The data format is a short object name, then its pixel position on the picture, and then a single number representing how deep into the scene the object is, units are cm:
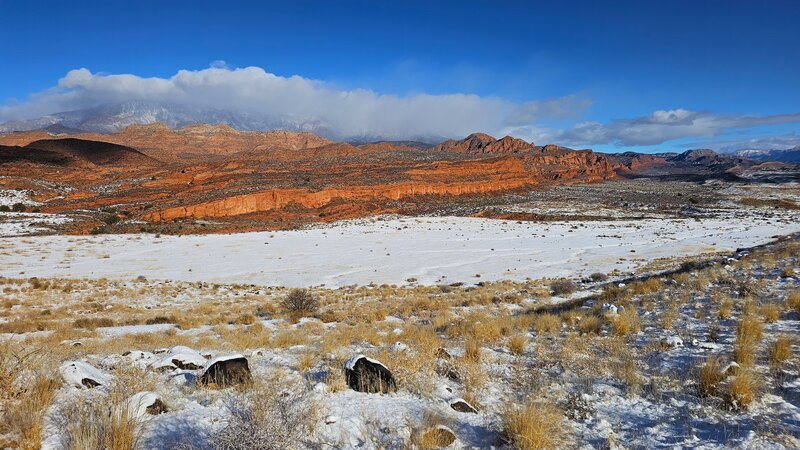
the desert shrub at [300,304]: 1280
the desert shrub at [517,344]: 660
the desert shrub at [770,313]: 707
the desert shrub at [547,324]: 817
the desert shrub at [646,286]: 1197
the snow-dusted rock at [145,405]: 374
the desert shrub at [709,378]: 445
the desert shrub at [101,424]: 320
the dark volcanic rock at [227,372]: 473
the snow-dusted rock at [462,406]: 440
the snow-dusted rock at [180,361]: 543
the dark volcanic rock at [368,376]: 475
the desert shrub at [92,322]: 1103
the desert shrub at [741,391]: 413
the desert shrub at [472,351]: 609
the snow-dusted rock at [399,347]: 634
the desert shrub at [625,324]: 730
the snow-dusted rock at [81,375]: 443
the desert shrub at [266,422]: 315
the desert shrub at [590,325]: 775
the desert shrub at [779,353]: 511
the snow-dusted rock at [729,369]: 462
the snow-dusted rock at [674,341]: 623
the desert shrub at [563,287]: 1466
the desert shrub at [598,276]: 1739
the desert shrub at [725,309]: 777
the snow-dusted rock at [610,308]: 916
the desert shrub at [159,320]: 1172
